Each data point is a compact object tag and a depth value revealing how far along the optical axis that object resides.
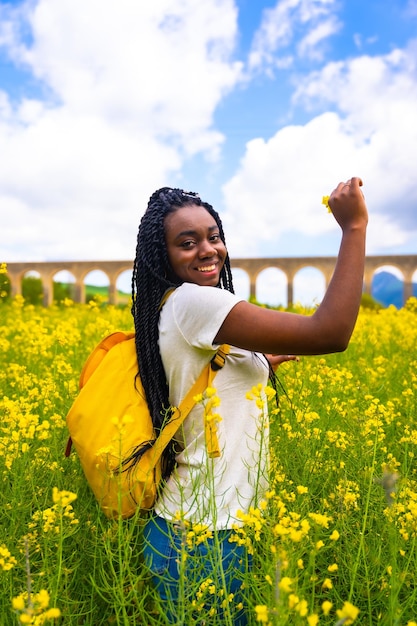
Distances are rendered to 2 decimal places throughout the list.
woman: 1.32
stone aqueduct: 25.38
